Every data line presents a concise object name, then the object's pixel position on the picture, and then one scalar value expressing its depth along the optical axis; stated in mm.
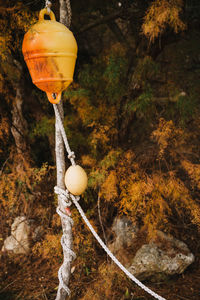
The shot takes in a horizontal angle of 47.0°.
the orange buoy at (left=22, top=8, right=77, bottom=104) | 1304
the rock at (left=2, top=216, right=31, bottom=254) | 3580
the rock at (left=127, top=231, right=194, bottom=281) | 2770
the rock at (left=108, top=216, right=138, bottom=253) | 3203
